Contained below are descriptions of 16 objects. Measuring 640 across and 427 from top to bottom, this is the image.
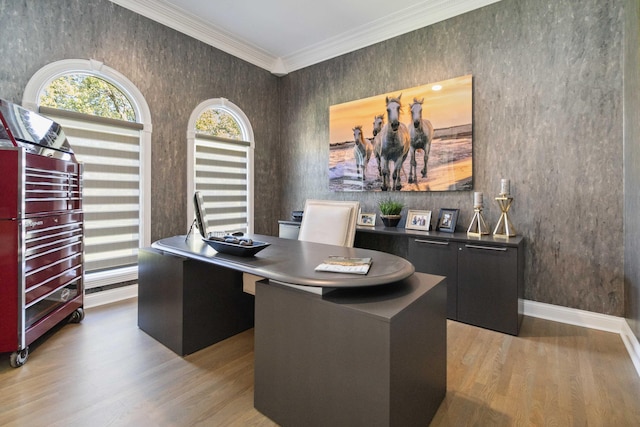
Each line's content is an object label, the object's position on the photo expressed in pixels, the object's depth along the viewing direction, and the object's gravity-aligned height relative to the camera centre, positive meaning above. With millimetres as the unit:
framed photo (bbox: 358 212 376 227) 3822 -148
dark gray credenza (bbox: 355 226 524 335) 2529 -554
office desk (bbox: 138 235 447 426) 1173 -564
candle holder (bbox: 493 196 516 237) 2852 -121
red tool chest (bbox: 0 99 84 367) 1922 -169
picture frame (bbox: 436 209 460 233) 3166 -128
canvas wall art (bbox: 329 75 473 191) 3229 +777
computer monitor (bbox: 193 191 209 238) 2066 -64
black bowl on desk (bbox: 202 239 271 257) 1799 -241
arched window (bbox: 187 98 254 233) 3938 +582
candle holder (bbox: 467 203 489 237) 2957 -161
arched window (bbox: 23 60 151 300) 2941 +546
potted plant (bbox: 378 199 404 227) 3539 -71
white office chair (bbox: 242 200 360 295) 2458 -142
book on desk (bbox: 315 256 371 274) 1432 -283
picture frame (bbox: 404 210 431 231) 3352 -138
